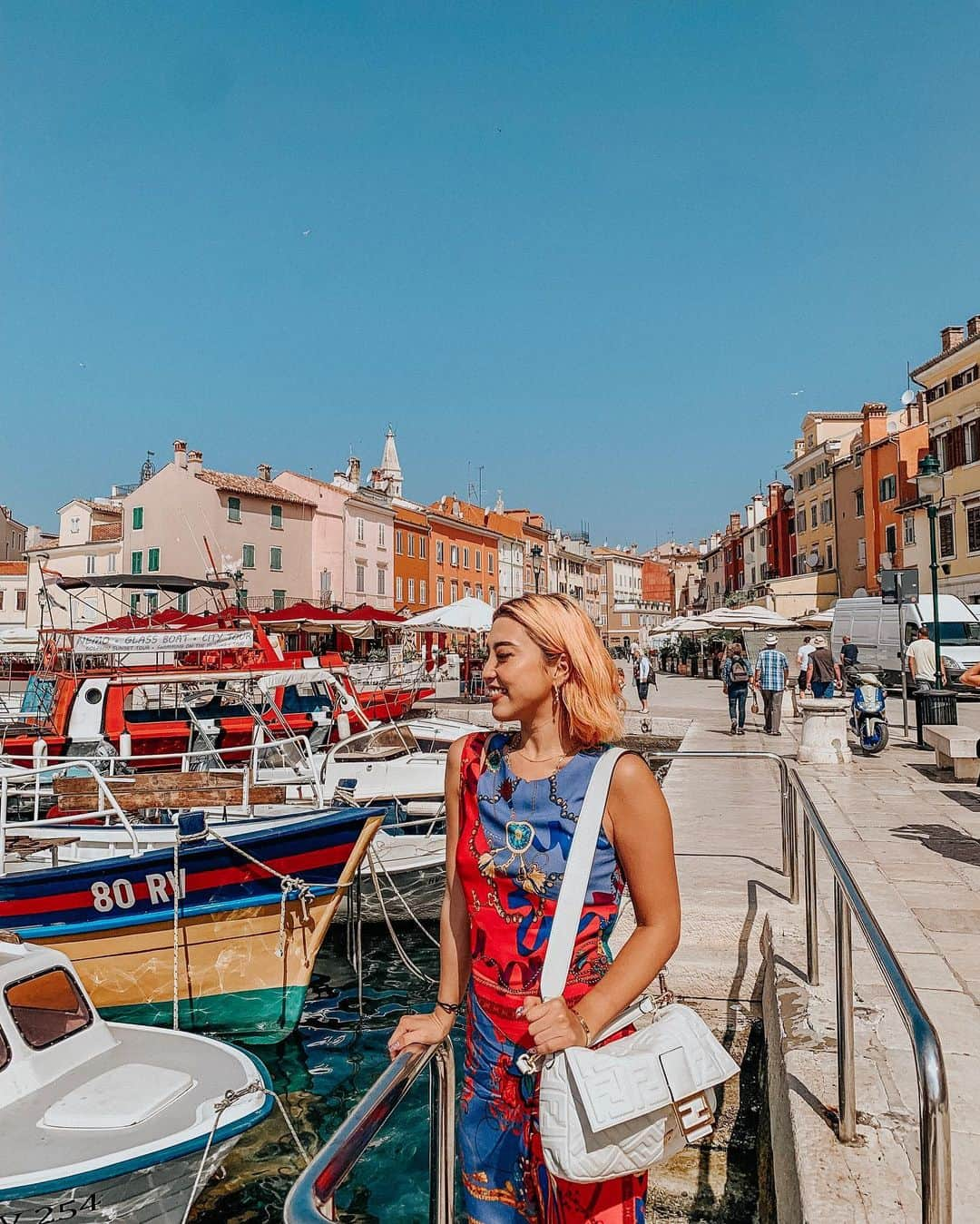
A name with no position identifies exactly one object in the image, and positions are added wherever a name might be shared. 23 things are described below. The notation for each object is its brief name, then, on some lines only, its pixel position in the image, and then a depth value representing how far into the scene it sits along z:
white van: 28.67
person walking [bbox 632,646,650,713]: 24.48
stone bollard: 13.03
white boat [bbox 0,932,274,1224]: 4.23
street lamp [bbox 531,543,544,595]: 32.61
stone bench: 11.25
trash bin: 14.34
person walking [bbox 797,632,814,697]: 24.55
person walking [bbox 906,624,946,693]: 16.91
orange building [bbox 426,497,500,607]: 62.88
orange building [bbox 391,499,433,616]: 57.59
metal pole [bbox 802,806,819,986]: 4.48
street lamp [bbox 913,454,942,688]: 15.64
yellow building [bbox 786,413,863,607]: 52.62
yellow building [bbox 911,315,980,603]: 35.97
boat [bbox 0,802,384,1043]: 7.39
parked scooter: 13.77
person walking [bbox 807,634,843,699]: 17.38
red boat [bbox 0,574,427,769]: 14.38
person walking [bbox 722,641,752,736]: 18.53
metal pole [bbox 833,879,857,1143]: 3.00
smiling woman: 2.09
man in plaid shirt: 18.09
